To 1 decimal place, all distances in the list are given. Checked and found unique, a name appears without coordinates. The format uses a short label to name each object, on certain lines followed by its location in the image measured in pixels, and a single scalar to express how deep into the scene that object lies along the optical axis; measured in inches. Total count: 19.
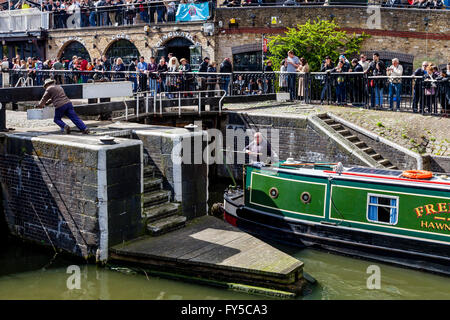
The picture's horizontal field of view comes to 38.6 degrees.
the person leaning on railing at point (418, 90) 658.8
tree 862.5
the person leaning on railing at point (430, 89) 647.0
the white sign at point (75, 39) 1132.8
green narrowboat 438.6
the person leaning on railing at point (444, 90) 633.0
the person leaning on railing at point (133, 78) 759.7
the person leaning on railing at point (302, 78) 768.8
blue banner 965.8
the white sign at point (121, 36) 1062.1
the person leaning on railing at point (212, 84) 763.3
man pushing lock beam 486.3
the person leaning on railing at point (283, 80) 787.4
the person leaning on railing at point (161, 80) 745.6
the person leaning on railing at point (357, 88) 714.0
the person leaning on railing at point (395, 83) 677.9
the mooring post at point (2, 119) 485.7
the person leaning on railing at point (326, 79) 740.6
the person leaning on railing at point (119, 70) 778.8
